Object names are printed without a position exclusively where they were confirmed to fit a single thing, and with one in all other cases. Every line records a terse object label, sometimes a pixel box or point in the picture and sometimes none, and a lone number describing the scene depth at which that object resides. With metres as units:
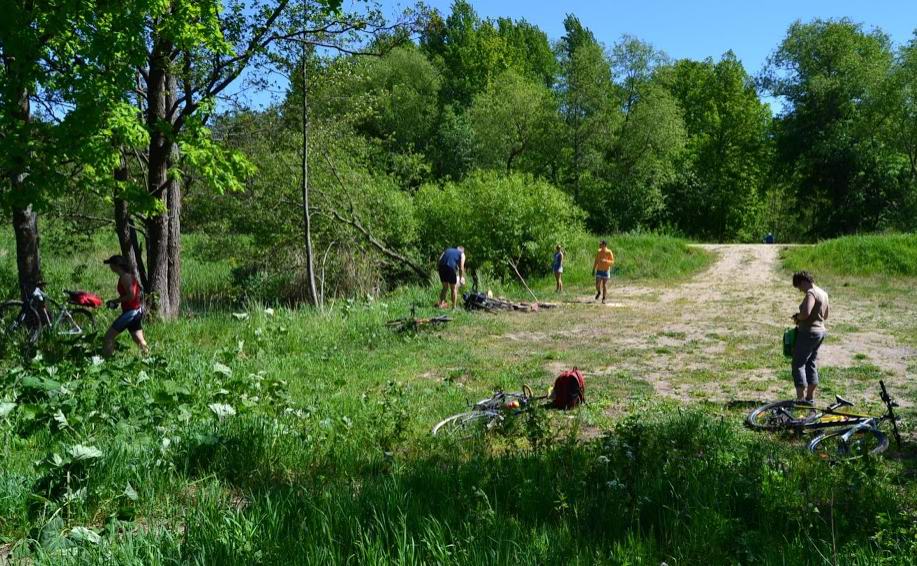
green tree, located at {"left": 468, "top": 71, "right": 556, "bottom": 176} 40.50
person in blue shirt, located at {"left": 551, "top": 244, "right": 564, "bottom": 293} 20.53
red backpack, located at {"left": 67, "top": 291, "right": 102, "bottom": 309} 12.14
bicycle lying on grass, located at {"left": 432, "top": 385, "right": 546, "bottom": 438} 6.52
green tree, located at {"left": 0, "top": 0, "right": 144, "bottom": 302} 9.66
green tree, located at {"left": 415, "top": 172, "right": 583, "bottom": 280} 22.88
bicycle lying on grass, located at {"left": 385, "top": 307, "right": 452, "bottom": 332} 13.37
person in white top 7.94
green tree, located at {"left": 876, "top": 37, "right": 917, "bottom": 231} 31.23
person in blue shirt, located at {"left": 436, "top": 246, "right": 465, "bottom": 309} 16.58
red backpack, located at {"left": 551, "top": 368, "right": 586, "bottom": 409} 7.84
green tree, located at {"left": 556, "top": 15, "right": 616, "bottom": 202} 37.94
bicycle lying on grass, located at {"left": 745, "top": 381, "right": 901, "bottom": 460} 5.93
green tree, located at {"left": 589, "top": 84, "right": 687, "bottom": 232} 38.84
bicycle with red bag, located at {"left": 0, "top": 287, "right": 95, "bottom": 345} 11.07
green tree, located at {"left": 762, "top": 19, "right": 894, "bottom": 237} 34.78
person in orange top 18.19
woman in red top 9.12
